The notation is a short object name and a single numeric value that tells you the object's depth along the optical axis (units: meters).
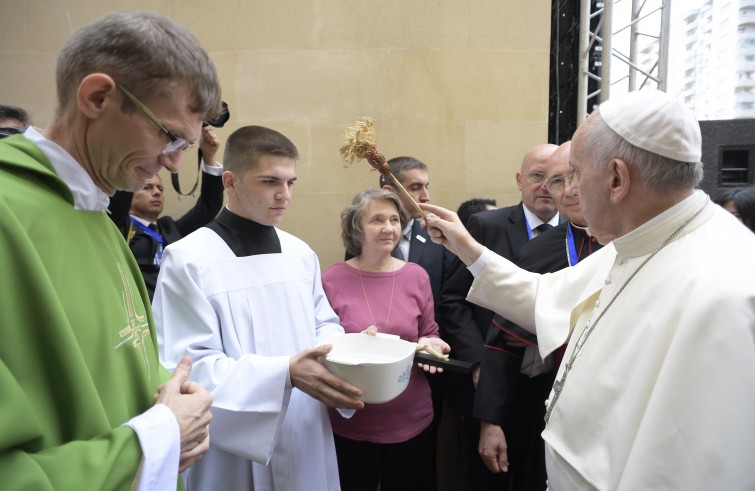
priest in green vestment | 0.94
